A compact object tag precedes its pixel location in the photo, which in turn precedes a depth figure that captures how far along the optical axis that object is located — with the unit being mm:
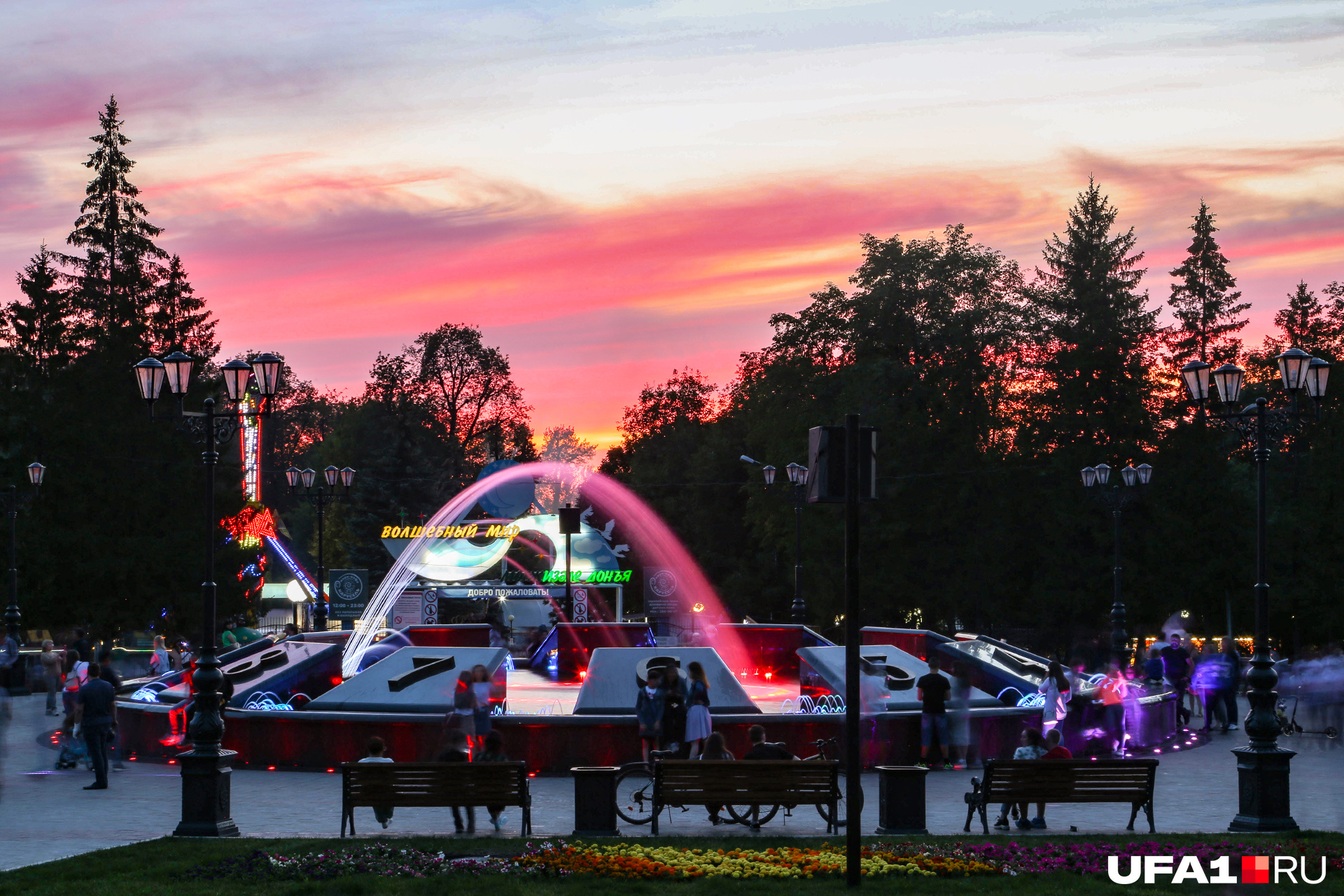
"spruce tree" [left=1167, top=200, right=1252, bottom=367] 62031
